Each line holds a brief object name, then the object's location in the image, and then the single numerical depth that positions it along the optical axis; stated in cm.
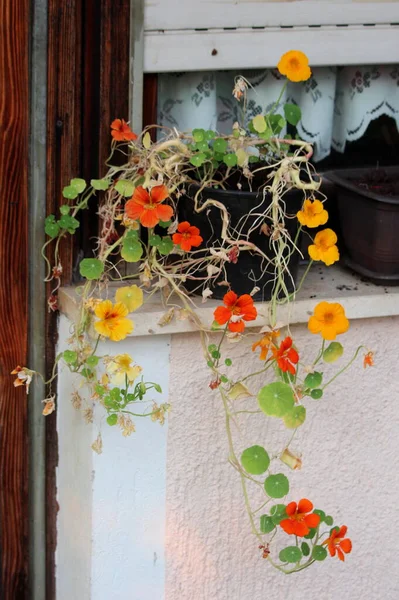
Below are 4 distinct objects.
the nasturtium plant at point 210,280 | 201
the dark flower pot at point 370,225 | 217
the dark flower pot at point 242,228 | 204
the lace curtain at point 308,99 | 222
